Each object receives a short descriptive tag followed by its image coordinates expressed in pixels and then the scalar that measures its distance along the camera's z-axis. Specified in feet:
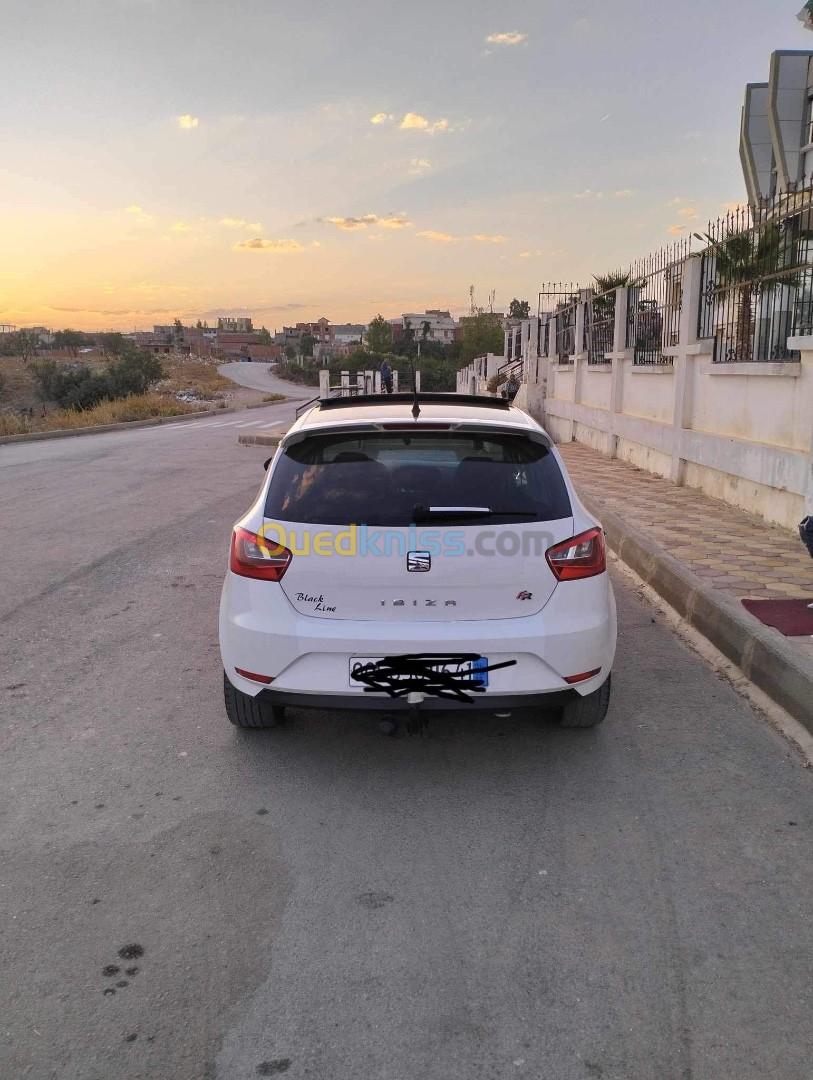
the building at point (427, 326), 487.20
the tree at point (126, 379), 164.04
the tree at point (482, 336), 311.04
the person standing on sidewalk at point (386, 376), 102.82
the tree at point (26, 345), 347.22
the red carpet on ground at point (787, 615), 17.97
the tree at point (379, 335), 396.16
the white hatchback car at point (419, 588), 12.40
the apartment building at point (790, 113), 95.81
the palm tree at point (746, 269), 29.68
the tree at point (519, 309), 397.60
